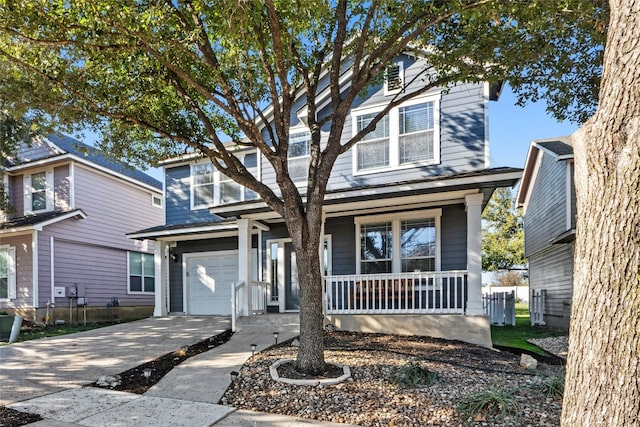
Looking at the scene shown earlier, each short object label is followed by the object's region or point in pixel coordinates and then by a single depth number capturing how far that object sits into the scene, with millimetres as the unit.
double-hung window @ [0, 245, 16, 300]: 13352
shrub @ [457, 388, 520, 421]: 3850
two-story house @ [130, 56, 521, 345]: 8289
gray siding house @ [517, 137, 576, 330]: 11547
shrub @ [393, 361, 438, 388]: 4812
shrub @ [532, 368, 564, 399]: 4246
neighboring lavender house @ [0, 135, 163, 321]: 13195
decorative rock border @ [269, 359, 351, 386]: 4883
